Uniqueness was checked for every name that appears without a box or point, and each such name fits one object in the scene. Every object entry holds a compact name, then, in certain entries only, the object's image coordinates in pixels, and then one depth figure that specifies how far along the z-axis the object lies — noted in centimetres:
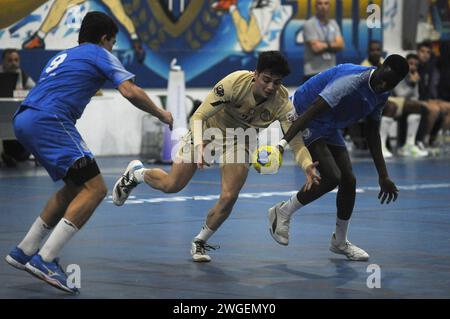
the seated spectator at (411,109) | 2384
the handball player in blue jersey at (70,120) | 890
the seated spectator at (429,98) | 2444
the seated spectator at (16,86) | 2044
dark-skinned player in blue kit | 1019
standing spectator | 2247
